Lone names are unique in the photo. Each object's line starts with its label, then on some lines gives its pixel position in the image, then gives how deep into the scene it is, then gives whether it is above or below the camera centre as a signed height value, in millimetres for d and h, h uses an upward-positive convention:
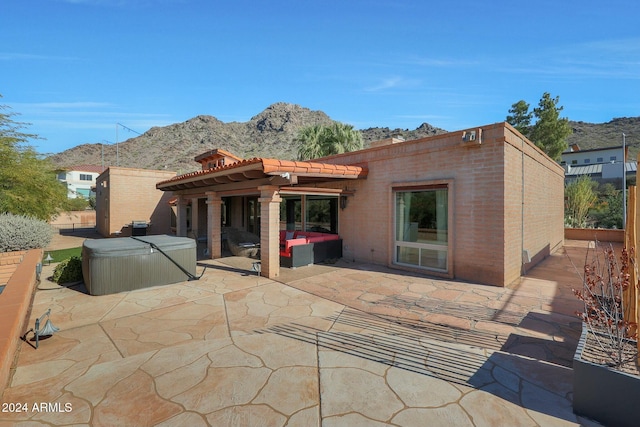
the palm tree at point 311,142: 21422 +5112
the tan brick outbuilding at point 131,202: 19953 +641
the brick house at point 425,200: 7461 +331
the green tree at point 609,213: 19938 -162
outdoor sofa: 9570 -1265
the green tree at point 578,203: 19594 +502
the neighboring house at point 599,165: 36634 +6443
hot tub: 6645 -1259
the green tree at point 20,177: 11195 +1348
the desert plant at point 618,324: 2837 -1139
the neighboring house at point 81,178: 60969 +7186
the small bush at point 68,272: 7660 -1596
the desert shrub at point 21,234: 8312 -673
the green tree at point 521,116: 30938 +10097
